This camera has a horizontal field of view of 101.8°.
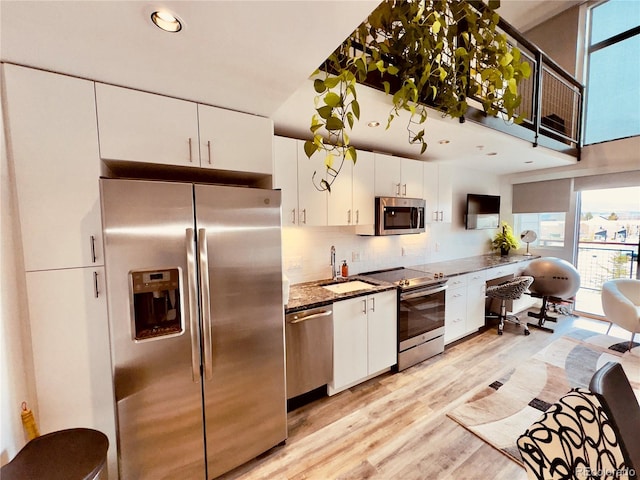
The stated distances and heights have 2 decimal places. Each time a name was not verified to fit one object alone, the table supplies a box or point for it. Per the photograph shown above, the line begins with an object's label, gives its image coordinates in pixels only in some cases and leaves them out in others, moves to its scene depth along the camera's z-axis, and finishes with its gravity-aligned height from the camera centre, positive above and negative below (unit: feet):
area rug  6.69 -5.28
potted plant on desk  15.35 -1.18
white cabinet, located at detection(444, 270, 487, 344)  10.48 -3.58
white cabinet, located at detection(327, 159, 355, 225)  8.32 +0.79
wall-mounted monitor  13.85 +0.51
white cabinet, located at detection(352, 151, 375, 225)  8.80 +1.15
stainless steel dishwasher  6.87 -3.45
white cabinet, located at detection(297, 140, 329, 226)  7.66 +0.95
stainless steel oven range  8.92 -3.36
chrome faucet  9.52 -1.57
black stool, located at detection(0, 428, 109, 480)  3.42 -3.23
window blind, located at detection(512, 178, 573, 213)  14.20 +1.38
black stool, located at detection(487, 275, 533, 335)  11.56 -3.15
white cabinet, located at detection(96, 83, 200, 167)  4.54 +1.82
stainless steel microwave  9.27 +0.26
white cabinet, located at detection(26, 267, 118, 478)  4.25 -2.09
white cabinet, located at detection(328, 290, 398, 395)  7.69 -3.61
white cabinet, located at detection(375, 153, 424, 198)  9.38 +1.72
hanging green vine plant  5.00 +3.75
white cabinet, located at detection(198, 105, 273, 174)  5.37 +1.82
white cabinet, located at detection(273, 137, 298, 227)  7.25 +1.40
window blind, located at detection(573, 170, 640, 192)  12.08 +1.90
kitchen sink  8.70 -2.19
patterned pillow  2.51 -2.25
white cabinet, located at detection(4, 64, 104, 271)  4.04 +1.00
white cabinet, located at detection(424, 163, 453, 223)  10.89 +1.29
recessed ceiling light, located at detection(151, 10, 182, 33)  2.97 +2.41
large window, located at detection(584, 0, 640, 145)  12.19 +7.30
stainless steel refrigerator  4.38 -1.82
